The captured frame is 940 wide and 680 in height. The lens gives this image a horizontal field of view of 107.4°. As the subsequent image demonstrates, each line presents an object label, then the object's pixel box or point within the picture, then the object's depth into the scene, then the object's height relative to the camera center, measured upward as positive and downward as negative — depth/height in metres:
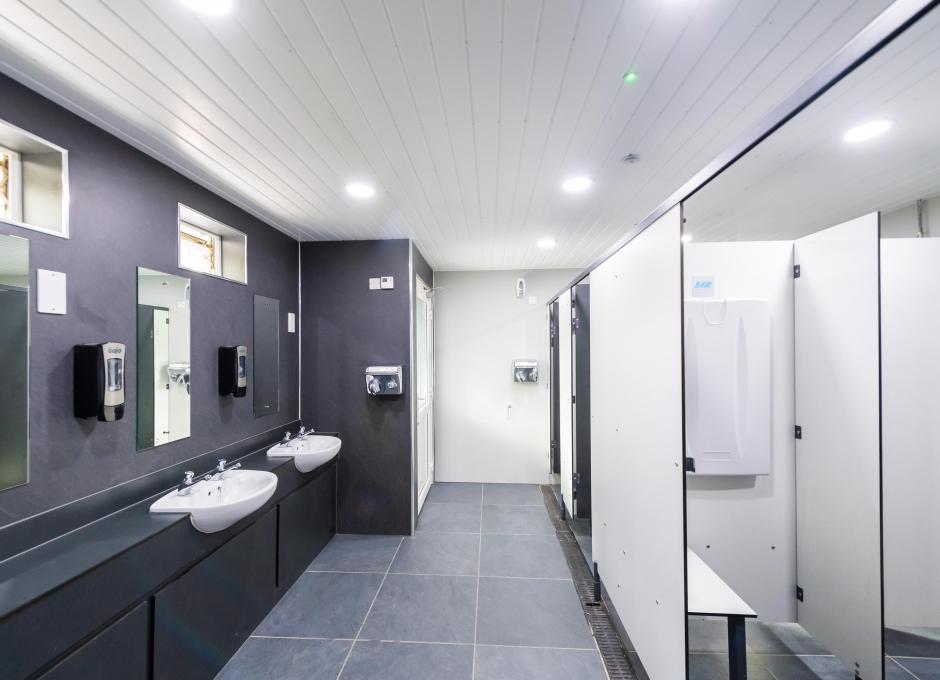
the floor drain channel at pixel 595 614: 1.84 -1.77
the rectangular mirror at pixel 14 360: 1.25 -0.07
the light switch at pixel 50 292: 1.37 +0.20
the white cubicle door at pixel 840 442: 1.49 -0.50
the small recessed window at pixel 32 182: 1.33 +0.65
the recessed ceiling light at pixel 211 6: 0.97 +0.95
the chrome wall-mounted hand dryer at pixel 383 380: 3.10 -0.36
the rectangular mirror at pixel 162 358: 1.77 -0.09
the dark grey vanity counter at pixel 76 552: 1.09 -0.79
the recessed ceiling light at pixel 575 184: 2.07 +0.95
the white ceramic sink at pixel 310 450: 2.58 -0.88
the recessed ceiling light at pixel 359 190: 2.13 +0.95
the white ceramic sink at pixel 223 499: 1.64 -0.84
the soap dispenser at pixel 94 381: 1.46 -0.17
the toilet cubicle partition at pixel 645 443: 1.30 -0.49
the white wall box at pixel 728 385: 1.87 -0.26
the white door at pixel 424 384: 3.81 -0.53
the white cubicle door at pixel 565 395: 3.21 -0.54
